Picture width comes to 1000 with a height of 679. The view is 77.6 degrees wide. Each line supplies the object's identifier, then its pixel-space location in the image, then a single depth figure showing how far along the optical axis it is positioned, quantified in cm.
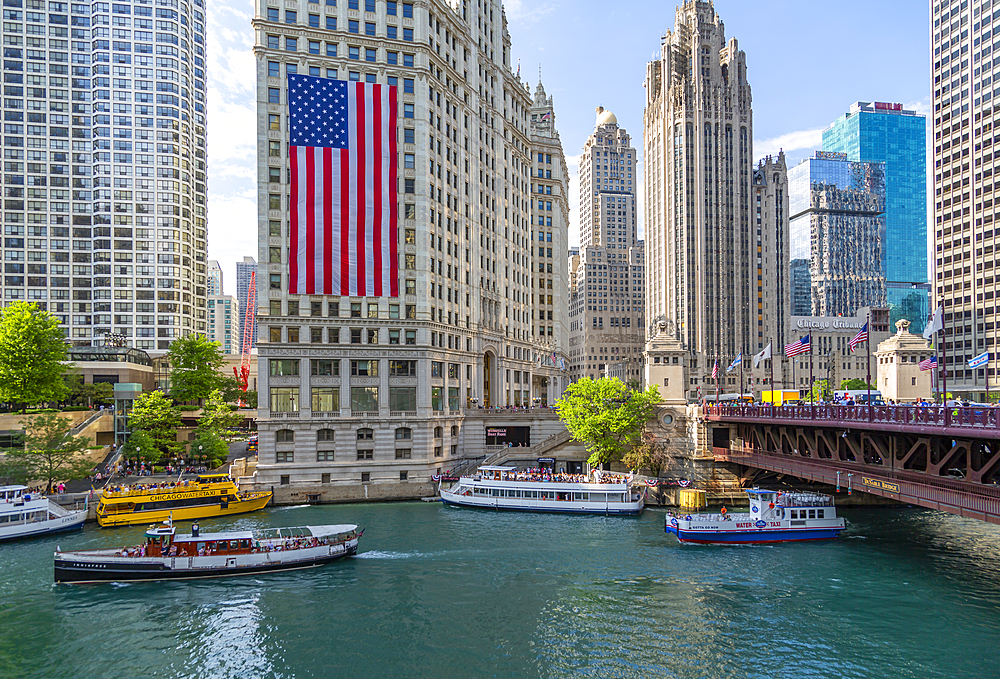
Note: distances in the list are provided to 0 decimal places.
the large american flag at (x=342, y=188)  7525
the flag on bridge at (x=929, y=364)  6094
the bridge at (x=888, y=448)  3731
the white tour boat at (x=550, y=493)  6762
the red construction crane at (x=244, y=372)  13238
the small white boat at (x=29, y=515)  5797
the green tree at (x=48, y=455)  6669
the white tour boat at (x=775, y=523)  5759
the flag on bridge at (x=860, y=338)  5808
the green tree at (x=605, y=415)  7894
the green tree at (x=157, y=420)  8281
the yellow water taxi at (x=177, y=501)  6197
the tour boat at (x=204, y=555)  4631
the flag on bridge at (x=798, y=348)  6469
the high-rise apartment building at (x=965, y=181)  13925
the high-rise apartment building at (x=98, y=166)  13575
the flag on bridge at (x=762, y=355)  6941
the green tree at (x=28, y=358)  8006
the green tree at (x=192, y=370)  9950
